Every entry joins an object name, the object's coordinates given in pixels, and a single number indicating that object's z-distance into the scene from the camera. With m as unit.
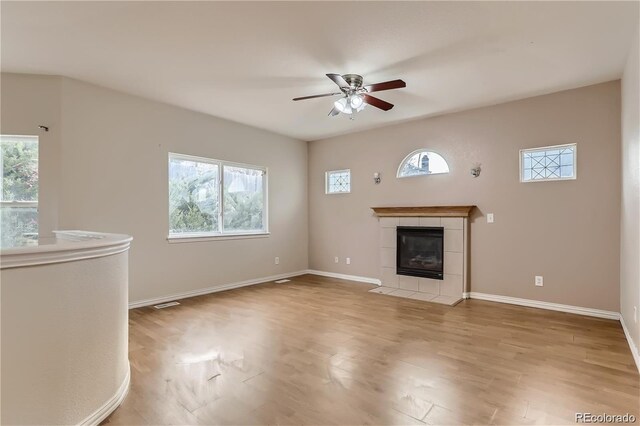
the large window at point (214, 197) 4.91
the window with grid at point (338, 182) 6.38
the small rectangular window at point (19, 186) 3.65
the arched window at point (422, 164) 5.23
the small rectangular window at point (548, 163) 4.15
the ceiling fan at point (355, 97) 3.43
